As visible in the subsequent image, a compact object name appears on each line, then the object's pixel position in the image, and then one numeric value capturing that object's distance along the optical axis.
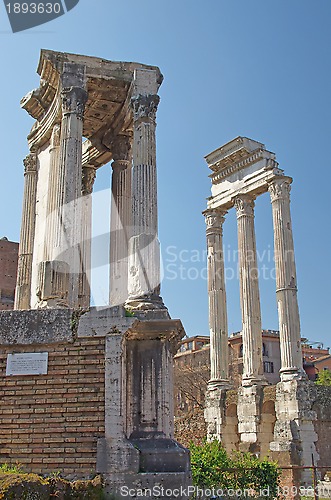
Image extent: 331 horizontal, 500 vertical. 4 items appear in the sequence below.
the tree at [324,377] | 46.31
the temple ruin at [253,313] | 23.92
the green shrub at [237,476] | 12.49
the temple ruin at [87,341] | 7.95
